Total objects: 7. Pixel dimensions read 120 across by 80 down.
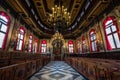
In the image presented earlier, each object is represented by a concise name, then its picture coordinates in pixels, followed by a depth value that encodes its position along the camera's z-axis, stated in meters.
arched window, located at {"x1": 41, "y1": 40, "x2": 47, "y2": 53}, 11.24
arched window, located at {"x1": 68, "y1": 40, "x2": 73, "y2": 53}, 11.89
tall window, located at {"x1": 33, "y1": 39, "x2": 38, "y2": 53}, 9.55
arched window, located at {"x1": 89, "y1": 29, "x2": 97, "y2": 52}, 6.78
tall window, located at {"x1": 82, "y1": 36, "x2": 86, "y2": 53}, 9.30
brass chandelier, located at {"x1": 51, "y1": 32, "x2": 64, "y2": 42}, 7.15
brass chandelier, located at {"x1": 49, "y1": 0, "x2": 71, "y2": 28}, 4.50
